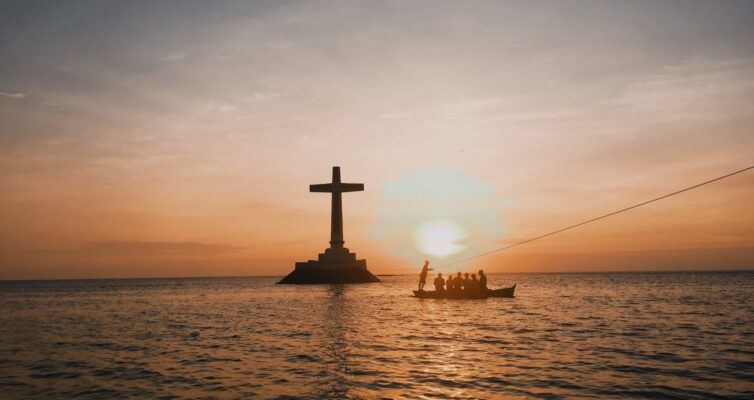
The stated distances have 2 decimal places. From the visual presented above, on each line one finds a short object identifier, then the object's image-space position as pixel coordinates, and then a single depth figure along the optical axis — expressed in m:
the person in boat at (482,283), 52.47
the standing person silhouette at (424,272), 54.90
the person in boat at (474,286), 52.41
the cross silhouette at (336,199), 107.25
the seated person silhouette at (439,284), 53.40
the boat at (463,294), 52.41
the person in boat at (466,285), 52.47
